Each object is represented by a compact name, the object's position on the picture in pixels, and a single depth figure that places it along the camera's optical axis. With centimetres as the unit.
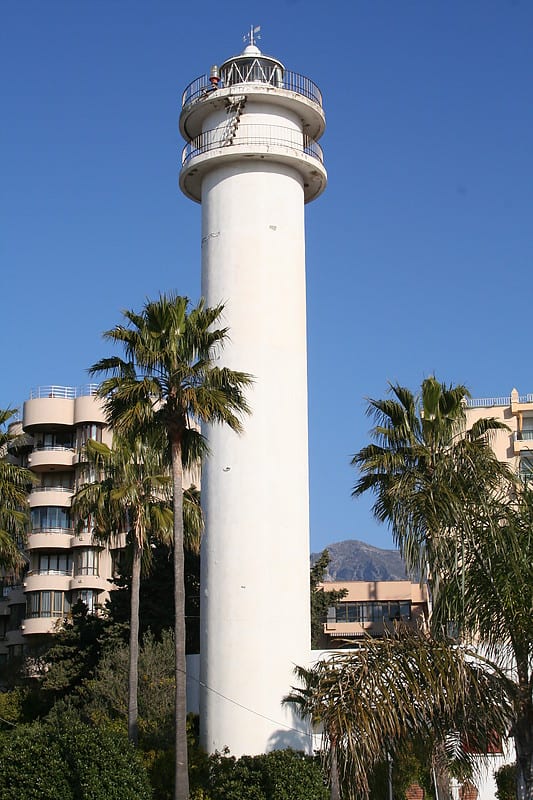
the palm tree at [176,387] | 3022
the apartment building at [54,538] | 7012
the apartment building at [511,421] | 7119
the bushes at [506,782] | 3544
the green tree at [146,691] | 4053
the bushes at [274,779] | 3039
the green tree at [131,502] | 3788
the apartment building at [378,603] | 7550
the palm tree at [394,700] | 1775
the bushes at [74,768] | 2956
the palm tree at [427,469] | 2153
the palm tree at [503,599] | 1877
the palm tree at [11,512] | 3891
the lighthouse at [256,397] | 3903
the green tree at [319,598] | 5597
